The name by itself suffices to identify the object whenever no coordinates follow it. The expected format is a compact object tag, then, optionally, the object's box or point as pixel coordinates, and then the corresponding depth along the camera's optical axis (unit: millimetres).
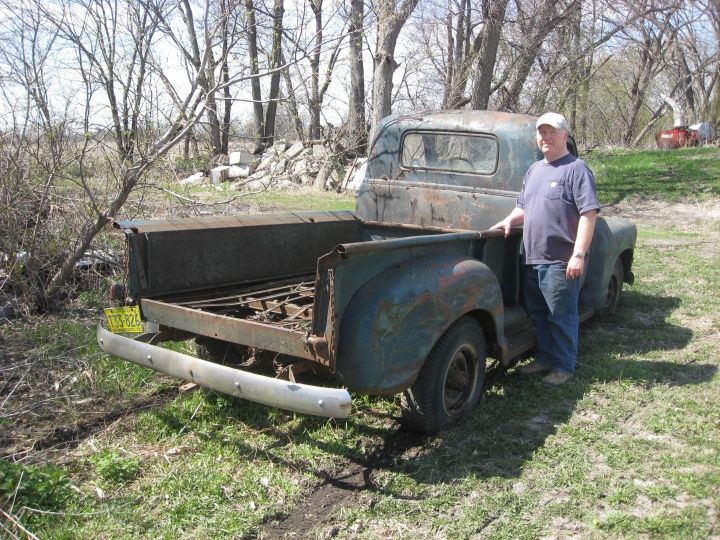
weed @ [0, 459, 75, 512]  2725
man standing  3980
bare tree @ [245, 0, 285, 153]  5879
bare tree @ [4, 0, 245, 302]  5207
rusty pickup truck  2965
